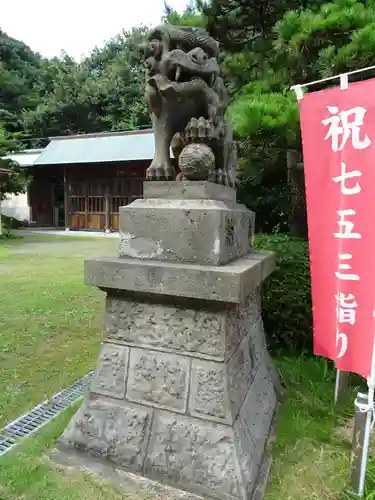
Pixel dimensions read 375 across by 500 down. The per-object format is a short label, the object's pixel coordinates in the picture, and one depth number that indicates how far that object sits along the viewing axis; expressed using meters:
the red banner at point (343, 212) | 1.97
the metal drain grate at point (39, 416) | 2.32
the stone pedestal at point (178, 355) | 1.87
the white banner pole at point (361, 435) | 1.83
